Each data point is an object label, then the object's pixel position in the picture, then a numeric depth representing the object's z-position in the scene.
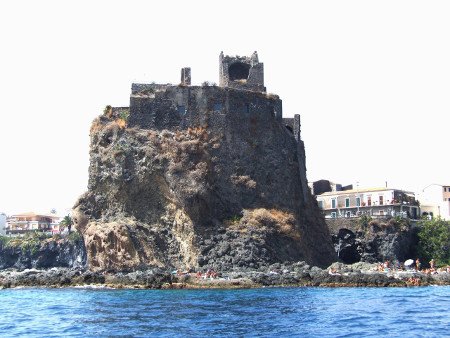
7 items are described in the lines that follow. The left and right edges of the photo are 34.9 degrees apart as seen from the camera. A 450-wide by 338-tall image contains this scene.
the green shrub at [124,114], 60.97
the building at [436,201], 85.62
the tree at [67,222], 100.44
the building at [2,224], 121.94
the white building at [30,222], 122.59
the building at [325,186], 89.26
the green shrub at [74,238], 89.56
